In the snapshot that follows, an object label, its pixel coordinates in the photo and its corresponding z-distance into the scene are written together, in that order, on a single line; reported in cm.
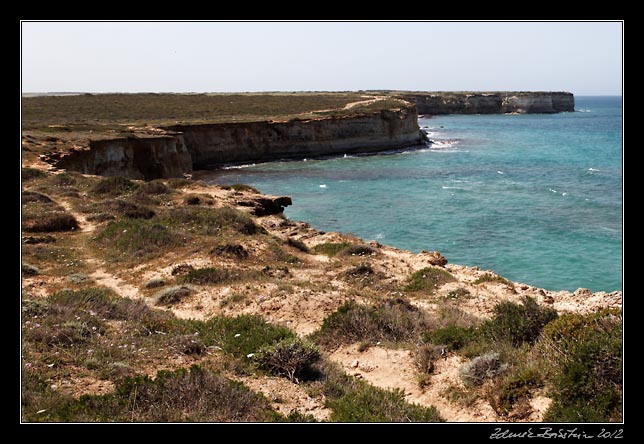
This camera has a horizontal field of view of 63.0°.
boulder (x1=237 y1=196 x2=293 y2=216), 2633
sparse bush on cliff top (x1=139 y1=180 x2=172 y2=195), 2597
